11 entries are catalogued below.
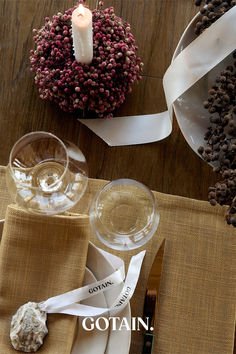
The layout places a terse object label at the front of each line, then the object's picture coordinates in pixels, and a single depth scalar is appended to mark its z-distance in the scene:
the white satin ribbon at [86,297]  0.74
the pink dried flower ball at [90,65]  0.85
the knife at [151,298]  0.80
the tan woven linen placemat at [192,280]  0.82
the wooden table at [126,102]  0.92
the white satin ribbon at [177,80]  0.76
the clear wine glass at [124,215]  0.82
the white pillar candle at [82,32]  0.75
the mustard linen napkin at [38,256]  0.76
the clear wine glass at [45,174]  0.75
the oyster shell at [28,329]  0.71
